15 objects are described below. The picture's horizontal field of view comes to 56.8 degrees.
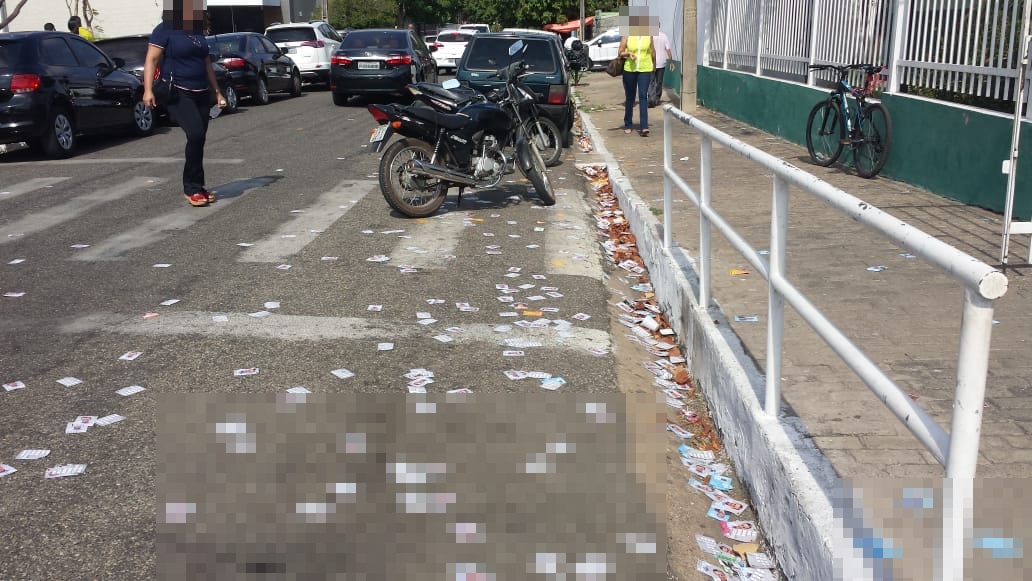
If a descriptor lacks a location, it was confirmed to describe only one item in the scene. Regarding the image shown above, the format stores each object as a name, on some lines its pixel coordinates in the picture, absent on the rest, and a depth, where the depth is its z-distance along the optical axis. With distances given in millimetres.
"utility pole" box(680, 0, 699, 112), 17277
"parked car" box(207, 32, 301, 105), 20766
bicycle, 10070
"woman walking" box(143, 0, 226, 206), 9359
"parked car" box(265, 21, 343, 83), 25953
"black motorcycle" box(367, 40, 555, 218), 8922
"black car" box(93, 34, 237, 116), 17703
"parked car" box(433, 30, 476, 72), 33344
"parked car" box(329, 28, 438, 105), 20656
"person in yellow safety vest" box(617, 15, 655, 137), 14992
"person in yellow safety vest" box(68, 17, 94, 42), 21891
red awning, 61688
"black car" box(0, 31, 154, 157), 12539
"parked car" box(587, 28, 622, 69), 38438
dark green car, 13602
